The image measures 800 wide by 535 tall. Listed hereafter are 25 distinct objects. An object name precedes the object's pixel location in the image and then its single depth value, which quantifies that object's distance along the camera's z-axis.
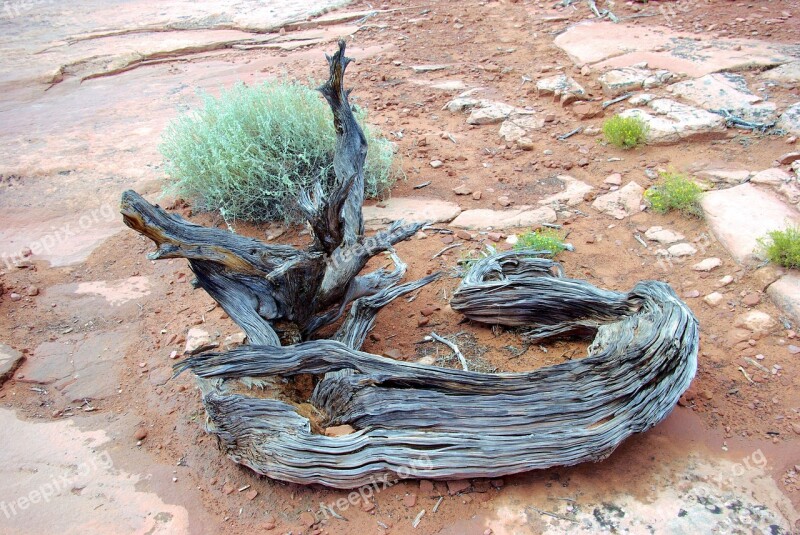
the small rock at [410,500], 2.39
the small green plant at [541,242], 3.71
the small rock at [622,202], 4.12
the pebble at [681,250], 3.65
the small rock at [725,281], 3.37
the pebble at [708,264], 3.49
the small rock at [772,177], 3.99
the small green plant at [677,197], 3.92
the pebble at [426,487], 2.42
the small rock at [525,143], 5.09
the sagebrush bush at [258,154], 4.40
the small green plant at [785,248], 3.23
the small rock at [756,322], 3.06
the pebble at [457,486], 2.40
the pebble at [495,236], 3.99
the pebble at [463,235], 4.04
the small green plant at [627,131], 4.75
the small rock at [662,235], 3.79
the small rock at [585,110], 5.37
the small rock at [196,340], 3.37
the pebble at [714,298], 3.27
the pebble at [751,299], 3.21
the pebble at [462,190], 4.62
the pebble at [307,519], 2.38
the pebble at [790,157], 4.13
